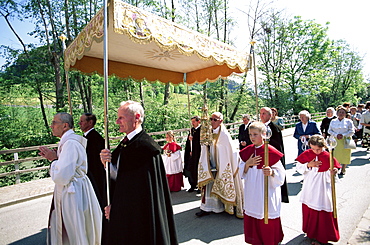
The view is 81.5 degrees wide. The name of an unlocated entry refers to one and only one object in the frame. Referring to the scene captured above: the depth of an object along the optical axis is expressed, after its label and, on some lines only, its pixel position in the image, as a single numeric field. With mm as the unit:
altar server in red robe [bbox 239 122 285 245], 2857
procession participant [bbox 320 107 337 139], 6918
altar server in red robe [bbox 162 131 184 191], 6027
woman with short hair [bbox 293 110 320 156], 5931
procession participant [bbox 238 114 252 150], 6445
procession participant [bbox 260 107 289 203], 4368
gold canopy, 3119
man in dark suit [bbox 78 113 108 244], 3512
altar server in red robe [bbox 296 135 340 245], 3107
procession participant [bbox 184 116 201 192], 4816
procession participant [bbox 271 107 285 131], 6324
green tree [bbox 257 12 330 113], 24016
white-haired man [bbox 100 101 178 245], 2105
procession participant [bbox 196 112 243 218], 4180
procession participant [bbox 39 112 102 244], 2686
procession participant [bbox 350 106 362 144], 9984
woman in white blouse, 6258
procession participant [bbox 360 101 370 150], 8147
